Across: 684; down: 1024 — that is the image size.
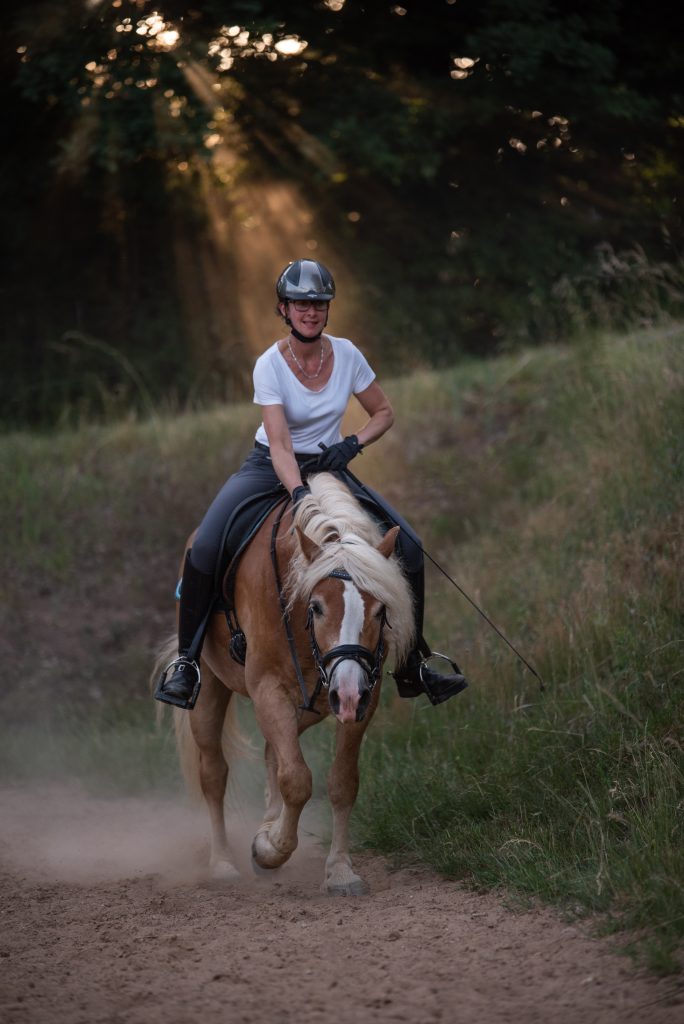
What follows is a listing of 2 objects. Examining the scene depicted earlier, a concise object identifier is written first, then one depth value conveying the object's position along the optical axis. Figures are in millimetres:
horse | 9453
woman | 11094
